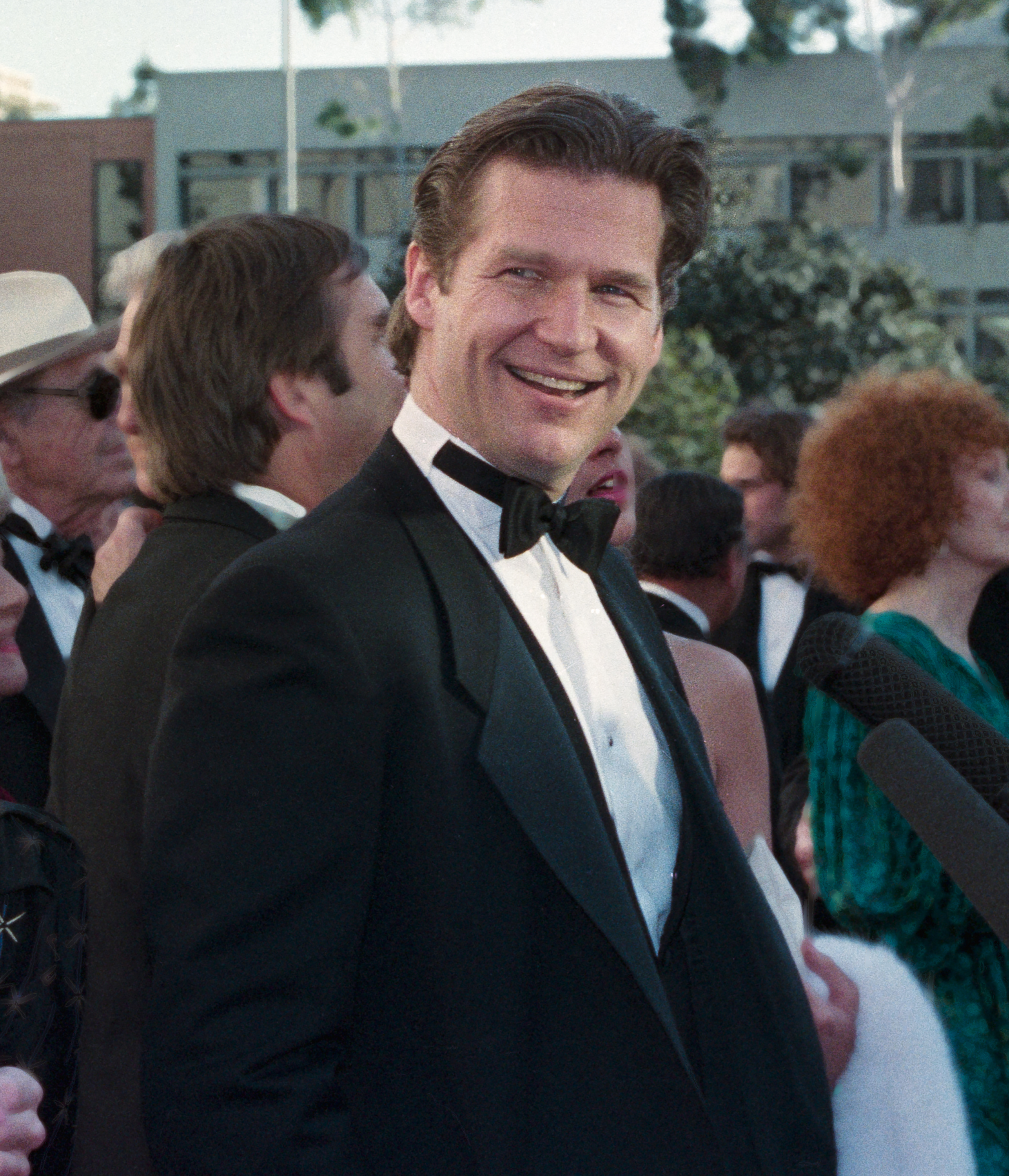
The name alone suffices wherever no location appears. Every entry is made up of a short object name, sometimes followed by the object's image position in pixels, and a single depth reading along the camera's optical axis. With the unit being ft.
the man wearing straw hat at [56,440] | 12.35
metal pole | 95.61
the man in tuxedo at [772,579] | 16.71
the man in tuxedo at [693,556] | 13.89
